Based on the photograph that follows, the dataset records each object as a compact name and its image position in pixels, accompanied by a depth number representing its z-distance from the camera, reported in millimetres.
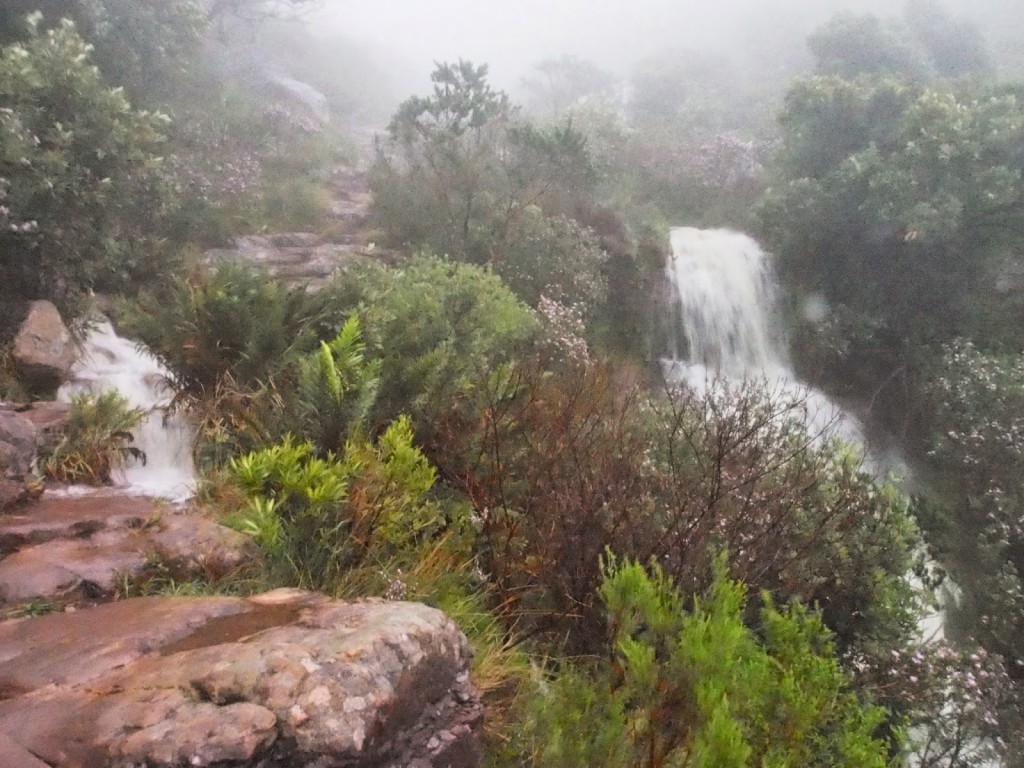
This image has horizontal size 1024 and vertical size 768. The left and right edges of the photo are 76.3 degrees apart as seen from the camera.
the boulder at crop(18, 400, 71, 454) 4379
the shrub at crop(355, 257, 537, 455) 4766
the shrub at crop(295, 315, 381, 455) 4020
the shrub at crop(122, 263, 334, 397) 5402
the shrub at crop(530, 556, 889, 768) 2258
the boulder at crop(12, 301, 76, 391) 5094
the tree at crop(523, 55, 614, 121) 24891
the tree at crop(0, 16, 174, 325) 5594
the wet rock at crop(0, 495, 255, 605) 3037
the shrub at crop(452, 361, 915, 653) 3859
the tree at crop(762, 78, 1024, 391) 9914
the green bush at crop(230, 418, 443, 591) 3246
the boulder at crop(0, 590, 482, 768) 1746
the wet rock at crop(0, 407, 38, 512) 3762
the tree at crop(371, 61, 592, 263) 10078
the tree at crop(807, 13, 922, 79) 16953
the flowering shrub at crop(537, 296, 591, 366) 7738
